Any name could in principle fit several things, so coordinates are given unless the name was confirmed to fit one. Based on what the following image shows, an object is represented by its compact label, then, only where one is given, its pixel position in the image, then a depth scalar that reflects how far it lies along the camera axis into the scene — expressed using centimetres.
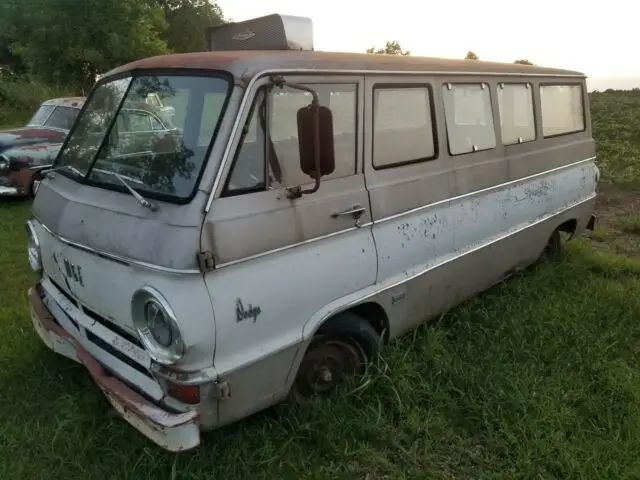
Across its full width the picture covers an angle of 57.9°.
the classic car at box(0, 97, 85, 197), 853
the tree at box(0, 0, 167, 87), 2200
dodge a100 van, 270
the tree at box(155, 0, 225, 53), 3384
